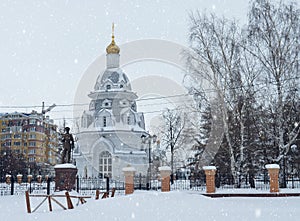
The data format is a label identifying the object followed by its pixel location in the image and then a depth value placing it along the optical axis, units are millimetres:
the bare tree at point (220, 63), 20250
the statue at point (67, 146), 20719
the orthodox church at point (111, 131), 38781
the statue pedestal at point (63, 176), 19750
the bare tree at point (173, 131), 39406
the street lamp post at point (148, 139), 27270
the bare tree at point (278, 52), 18766
